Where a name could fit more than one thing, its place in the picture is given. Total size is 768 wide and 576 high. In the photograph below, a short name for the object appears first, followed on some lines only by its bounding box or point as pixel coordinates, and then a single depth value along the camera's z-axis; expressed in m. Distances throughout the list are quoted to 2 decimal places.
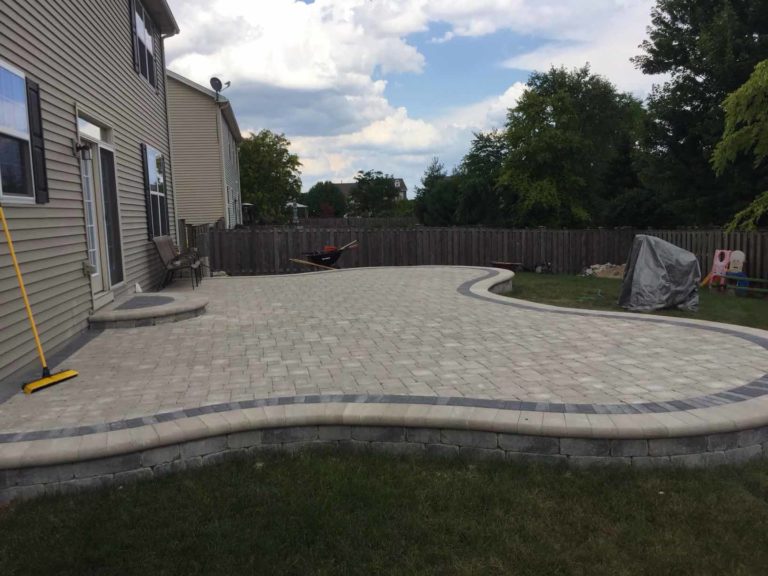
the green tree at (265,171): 44.50
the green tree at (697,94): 16.70
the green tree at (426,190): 49.19
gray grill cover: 10.01
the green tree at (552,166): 26.39
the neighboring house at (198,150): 19.88
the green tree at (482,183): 37.19
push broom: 4.43
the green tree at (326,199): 78.90
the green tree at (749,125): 12.87
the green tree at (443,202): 45.03
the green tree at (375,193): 72.19
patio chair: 10.60
